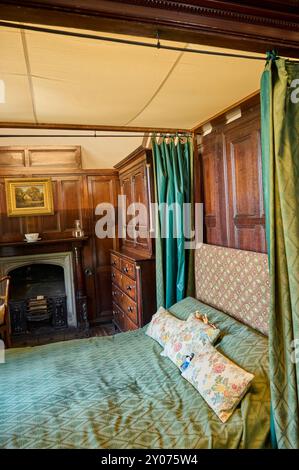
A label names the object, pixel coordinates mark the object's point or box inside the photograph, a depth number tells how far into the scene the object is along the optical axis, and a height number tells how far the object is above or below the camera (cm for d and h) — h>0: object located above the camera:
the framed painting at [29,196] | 409 +43
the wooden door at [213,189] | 263 +28
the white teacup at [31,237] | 414 -12
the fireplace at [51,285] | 428 -84
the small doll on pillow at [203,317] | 219 -73
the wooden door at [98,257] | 449 -48
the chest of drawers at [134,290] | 305 -72
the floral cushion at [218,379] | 156 -88
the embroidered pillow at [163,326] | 231 -83
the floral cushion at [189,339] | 200 -80
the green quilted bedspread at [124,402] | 143 -100
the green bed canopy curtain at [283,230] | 114 -5
